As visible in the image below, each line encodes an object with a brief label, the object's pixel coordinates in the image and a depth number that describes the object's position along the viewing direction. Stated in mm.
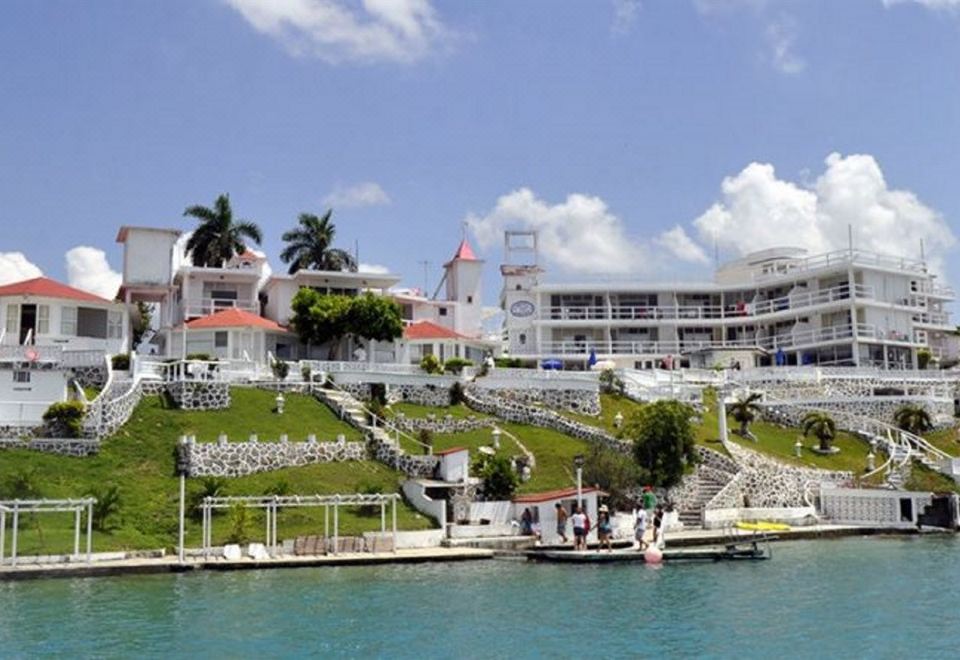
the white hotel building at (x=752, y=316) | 80312
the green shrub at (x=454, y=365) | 57750
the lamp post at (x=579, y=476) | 39309
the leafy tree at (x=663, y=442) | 47125
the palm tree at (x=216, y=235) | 73938
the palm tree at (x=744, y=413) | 57469
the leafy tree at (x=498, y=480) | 42719
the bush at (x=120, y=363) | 49312
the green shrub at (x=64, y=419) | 41594
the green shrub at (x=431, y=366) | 56844
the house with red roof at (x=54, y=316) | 53750
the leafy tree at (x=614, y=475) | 45219
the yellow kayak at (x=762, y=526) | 42812
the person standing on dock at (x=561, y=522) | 39406
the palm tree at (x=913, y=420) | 60969
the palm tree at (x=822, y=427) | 57062
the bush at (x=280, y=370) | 51406
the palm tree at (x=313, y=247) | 78562
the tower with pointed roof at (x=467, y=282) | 82625
